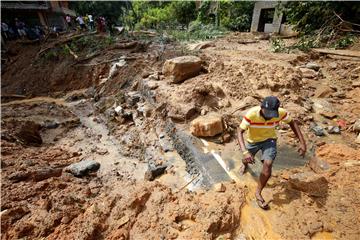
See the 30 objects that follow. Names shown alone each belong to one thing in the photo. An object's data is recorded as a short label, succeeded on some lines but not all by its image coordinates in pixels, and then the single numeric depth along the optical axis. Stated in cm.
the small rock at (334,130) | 403
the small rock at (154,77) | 664
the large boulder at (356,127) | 390
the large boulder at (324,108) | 448
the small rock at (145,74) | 717
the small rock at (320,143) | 378
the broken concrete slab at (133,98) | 655
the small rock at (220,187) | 302
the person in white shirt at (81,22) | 1514
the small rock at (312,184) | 283
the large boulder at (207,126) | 409
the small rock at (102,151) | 539
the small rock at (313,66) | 593
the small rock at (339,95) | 493
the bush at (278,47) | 759
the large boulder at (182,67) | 594
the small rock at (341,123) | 416
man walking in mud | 261
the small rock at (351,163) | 313
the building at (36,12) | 1510
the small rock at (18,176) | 404
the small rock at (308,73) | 561
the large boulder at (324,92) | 504
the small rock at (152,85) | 622
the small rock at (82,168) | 447
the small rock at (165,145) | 455
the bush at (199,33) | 1221
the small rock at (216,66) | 612
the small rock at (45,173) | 420
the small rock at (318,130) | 404
